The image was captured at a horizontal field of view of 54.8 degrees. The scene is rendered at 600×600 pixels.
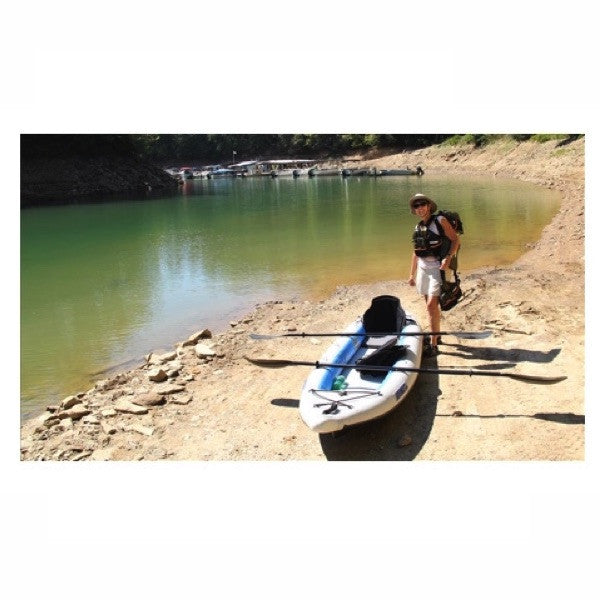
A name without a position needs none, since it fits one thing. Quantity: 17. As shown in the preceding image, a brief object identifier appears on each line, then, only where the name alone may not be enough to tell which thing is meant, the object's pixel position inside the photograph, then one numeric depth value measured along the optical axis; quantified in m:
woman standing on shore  6.55
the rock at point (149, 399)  6.42
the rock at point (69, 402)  6.70
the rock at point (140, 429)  5.86
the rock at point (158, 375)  6.95
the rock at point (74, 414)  6.35
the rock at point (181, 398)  6.42
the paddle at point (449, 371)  5.43
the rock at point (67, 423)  6.16
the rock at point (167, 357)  7.76
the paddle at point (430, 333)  6.38
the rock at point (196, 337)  8.29
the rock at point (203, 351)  7.62
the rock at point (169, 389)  6.65
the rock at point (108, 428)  5.93
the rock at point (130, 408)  6.25
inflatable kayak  5.12
